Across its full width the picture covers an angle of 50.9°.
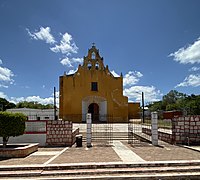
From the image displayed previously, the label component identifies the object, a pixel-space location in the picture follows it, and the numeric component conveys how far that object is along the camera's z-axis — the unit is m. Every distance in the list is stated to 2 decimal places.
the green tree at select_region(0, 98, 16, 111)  61.78
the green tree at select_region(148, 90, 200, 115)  63.21
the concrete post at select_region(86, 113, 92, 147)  12.18
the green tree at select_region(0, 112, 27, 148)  9.19
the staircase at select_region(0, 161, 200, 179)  6.34
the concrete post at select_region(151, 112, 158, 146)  12.17
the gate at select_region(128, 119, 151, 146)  13.33
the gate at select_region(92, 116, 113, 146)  13.44
